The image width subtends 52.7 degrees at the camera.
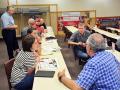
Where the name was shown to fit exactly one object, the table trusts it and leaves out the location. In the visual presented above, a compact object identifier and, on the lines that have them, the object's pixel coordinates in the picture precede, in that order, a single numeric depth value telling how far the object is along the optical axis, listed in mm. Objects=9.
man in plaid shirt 1179
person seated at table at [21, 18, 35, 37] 3271
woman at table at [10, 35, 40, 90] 1745
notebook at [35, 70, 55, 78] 1654
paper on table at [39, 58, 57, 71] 1813
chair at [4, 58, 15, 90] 1758
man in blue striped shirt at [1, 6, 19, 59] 3497
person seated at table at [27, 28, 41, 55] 2927
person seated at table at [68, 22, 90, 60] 2921
